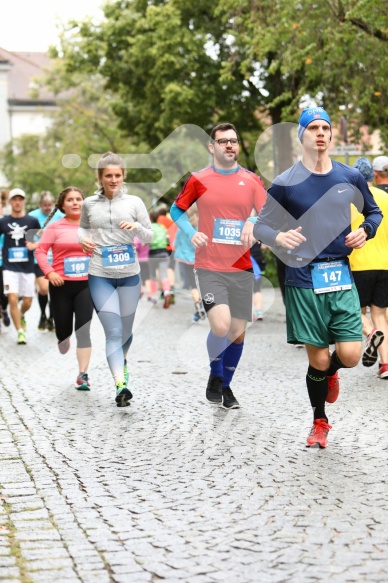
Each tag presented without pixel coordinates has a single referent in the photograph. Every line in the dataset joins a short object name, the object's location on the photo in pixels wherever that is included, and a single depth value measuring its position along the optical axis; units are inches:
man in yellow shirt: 394.9
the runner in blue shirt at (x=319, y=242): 255.6
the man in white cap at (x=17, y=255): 576.4
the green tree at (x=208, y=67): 674.8
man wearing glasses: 324.8
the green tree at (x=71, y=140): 1886.1
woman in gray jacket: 349.1
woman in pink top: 396.8
